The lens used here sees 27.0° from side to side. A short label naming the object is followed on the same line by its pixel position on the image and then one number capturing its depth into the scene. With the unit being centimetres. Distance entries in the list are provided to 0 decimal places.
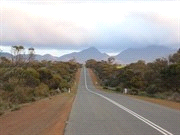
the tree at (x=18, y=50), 13199
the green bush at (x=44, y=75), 8081
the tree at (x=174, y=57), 8075
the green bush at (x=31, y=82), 6885
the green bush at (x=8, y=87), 4938
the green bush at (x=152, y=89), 6069
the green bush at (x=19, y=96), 4091
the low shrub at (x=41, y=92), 5360
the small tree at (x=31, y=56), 14410
